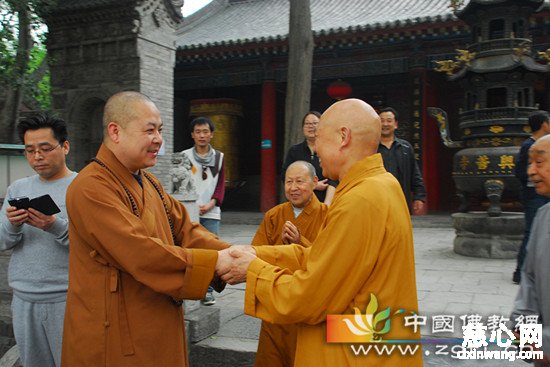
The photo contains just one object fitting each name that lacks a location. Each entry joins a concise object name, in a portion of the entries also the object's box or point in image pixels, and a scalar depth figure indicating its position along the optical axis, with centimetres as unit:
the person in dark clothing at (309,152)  446
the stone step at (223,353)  363
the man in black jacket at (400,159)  482
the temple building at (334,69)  1152
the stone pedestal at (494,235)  728
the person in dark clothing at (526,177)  511
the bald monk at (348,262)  184
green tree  714
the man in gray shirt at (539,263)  221
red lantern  1257
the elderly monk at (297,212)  342
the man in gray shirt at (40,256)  271
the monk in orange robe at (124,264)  216
